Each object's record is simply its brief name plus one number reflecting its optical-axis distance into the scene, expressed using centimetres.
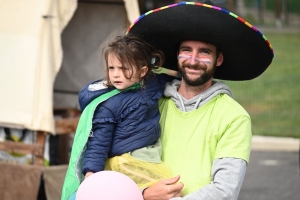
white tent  956
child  592
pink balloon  541
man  571
